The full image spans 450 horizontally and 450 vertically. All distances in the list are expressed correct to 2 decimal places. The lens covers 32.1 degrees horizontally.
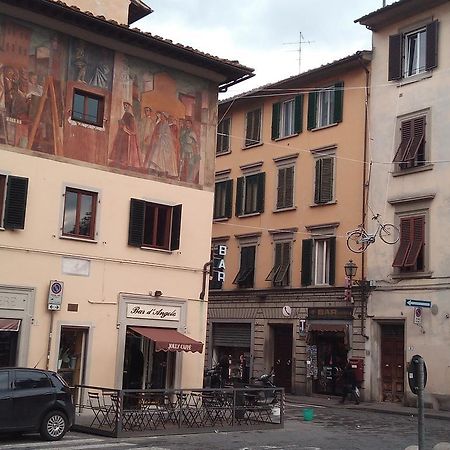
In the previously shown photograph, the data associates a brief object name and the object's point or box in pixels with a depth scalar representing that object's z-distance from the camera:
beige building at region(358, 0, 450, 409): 27.75
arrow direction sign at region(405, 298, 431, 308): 24.91
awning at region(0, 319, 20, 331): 19.16
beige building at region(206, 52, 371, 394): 31.70
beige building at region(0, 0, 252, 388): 19.77
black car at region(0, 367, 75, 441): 15.07
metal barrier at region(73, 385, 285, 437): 16.97
